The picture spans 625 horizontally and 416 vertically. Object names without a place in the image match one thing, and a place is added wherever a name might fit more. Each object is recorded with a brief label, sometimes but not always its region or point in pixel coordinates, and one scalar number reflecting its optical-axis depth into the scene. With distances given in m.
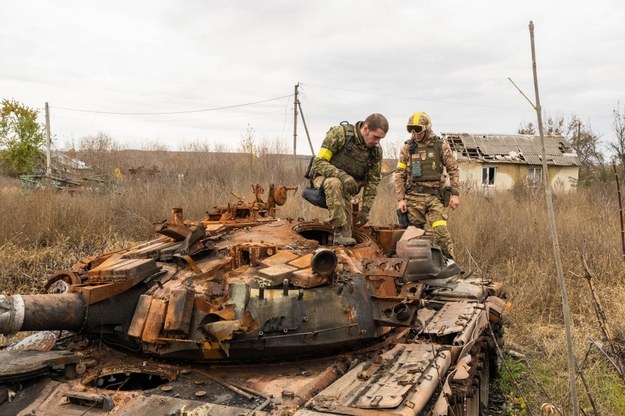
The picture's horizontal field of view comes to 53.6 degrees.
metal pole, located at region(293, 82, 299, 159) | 20.45
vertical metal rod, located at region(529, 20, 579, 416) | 2.36
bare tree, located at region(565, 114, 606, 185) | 25.48
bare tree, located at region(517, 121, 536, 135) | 34.74
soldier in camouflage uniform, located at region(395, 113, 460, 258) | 8.33
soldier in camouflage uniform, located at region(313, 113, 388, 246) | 5.86
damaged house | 28.73
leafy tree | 32.97
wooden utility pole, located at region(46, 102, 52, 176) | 27.94
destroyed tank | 3.85
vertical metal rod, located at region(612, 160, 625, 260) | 2.44
